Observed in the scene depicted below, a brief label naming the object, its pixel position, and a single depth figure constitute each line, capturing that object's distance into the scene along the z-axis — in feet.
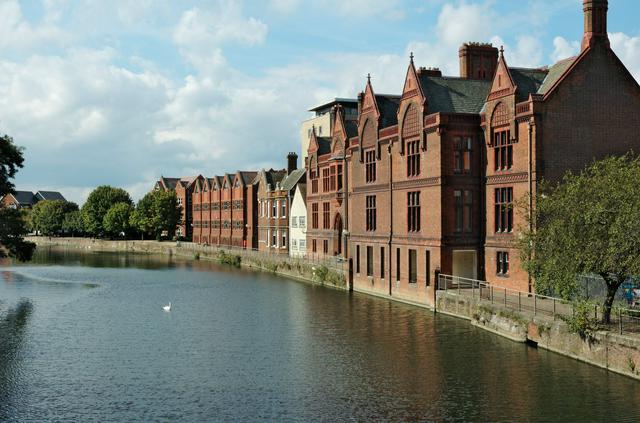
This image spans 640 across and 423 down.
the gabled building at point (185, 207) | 510.99
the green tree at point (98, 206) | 547.90
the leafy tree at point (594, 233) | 97.76
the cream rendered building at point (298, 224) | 284.20
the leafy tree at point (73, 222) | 609.42
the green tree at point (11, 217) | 194.39
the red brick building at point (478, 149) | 144.77
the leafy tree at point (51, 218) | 633.20
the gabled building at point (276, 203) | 309.22
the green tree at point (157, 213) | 467.52
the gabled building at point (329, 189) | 234.58
